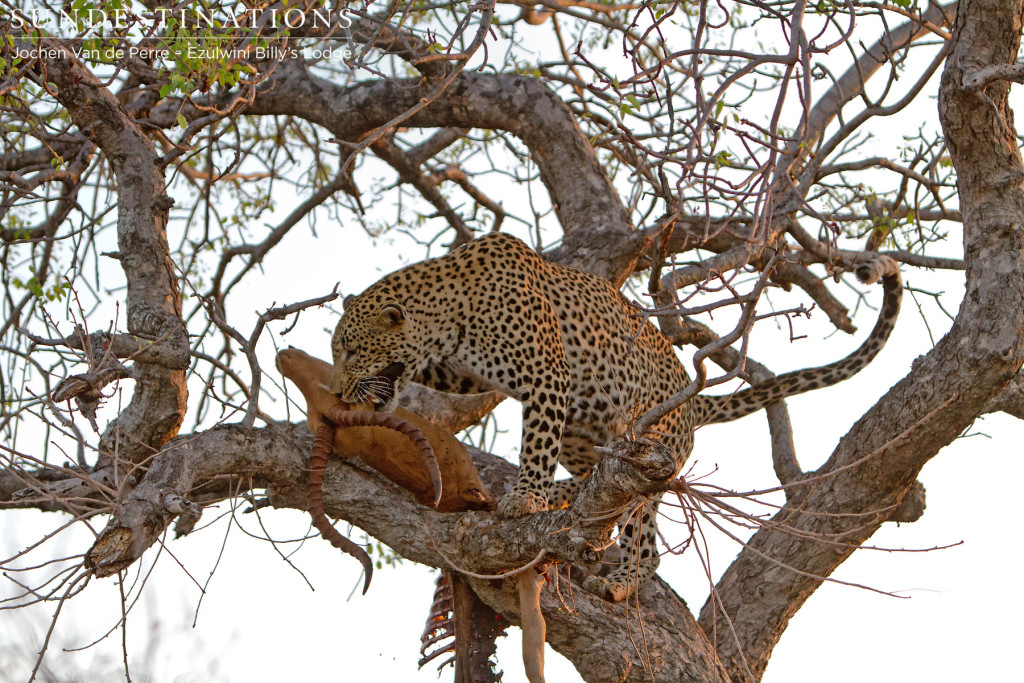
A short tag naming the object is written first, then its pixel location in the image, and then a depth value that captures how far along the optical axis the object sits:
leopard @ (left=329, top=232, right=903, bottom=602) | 13.15
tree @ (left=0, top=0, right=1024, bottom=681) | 10.59
